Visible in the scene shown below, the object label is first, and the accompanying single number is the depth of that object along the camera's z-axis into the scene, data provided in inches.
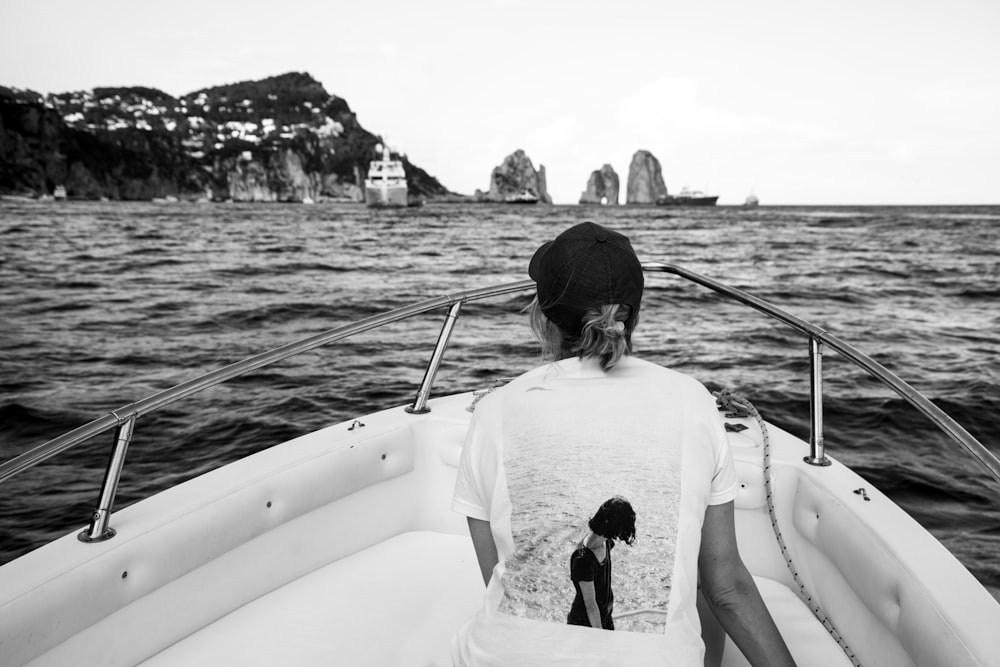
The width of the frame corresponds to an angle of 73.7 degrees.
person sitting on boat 37.0
